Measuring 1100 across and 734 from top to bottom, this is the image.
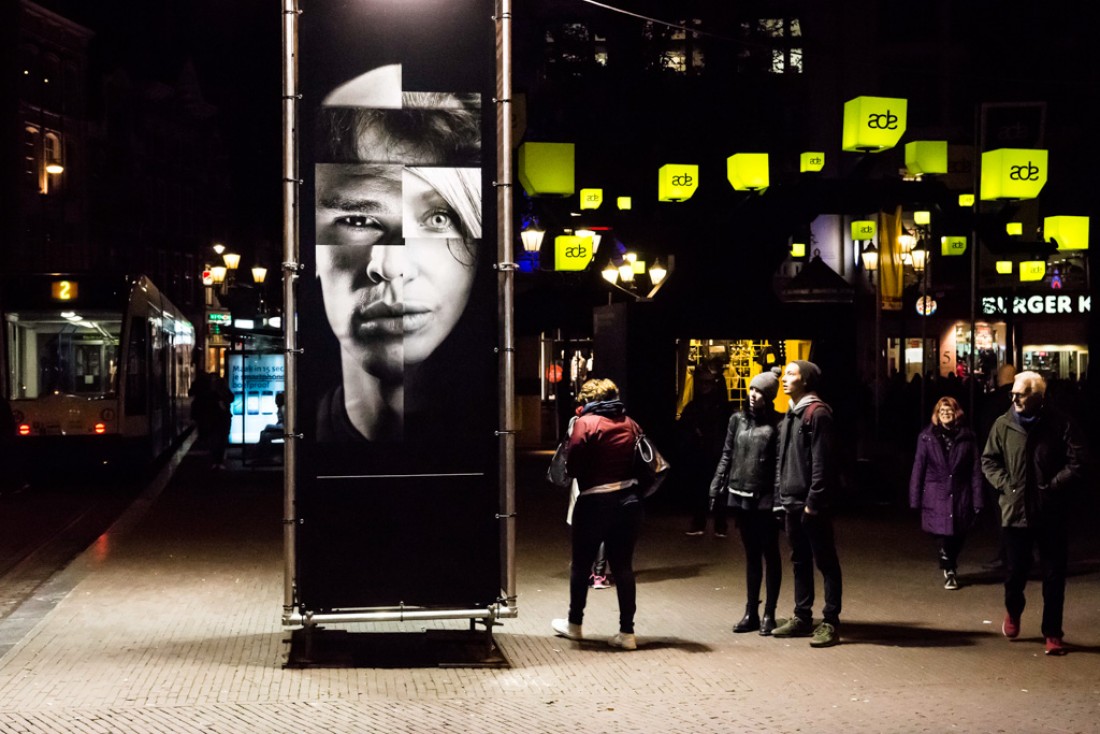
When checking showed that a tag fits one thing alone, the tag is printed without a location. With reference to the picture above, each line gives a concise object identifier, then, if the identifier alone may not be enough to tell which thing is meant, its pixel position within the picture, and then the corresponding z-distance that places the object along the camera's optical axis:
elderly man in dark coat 9.09
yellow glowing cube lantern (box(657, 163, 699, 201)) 23.91
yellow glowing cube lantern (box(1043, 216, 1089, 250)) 26.55
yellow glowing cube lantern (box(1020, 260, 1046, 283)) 36.38
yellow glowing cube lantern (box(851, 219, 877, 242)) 37.48
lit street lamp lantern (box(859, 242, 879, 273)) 29.14
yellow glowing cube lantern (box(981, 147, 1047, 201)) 20.47
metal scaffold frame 8.39
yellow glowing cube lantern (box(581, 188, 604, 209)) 28.80
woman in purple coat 11.79
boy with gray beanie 9.26
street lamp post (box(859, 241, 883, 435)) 27.63
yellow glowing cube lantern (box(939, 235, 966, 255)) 37.19
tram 21.86
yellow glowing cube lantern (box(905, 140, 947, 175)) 22.77
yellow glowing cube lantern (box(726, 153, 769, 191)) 21.78
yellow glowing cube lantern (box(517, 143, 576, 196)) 21.78
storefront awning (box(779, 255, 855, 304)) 18.94
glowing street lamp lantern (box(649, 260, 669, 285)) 28.36
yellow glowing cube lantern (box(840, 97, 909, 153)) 19.98
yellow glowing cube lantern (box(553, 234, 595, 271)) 27.83
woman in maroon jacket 9.11
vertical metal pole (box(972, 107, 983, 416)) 17.22
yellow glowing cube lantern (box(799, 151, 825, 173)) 25.92
